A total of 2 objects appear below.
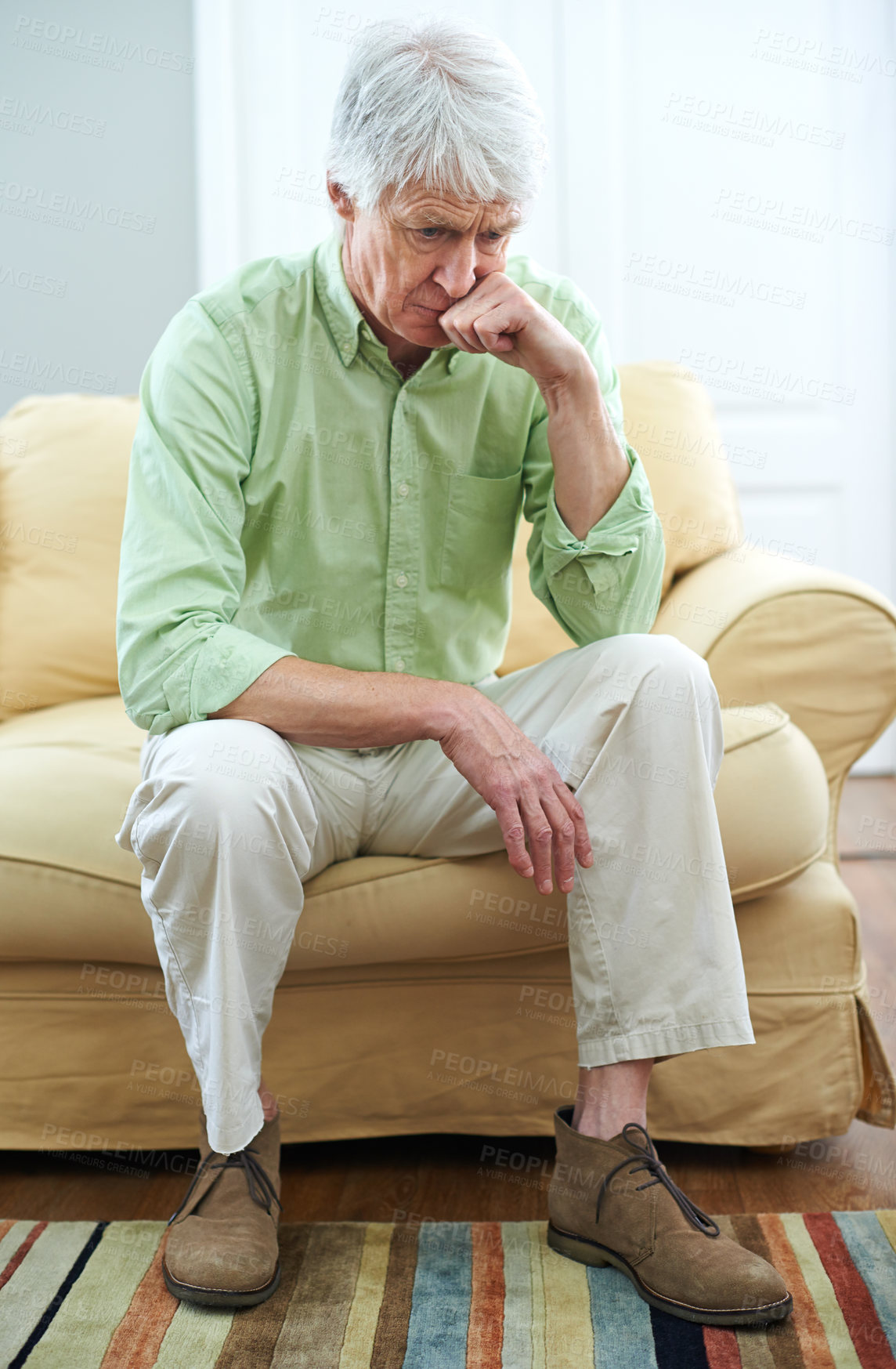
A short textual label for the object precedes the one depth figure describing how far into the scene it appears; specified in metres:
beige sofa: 1.14
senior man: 0.99
